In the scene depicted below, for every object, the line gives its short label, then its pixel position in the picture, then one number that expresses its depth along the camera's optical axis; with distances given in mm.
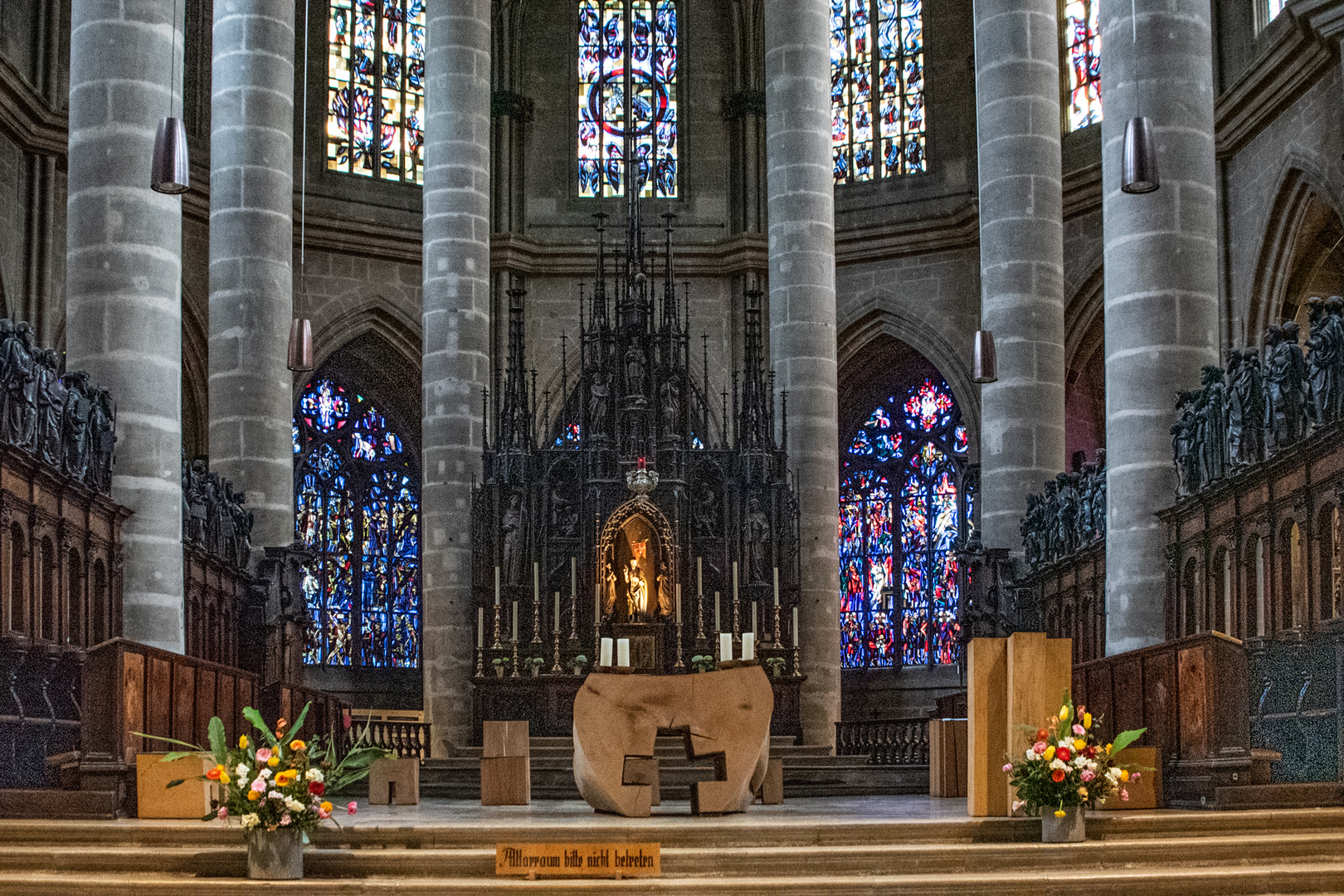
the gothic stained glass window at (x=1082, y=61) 30125
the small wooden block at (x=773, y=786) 14734
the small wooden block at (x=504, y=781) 14977
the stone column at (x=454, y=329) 24156
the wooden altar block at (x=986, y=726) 10938
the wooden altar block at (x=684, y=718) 12125
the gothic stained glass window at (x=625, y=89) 34406
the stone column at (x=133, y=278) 15461
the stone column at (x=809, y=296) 24109
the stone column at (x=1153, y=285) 15578
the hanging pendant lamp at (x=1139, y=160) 14438
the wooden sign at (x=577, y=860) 9500
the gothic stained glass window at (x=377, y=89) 32562
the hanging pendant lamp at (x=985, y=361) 20516
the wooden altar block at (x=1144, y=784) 11836
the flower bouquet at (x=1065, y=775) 10047
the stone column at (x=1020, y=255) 21969
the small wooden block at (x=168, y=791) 11641
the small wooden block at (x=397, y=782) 15398
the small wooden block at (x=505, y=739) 15445
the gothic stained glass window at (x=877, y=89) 33188
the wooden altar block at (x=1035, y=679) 10703
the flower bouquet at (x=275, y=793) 9281
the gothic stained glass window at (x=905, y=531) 31609
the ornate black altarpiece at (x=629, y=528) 22625
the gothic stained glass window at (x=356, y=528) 31266
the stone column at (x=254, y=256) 21188
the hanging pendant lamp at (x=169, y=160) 14516
